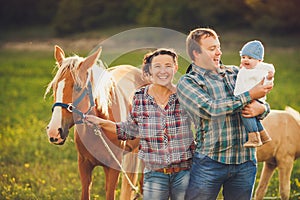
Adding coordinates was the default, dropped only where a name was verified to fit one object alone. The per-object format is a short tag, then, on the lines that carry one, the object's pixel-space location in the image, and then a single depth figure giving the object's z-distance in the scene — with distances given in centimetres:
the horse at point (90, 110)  480
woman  422
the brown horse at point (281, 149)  592
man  410
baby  410
